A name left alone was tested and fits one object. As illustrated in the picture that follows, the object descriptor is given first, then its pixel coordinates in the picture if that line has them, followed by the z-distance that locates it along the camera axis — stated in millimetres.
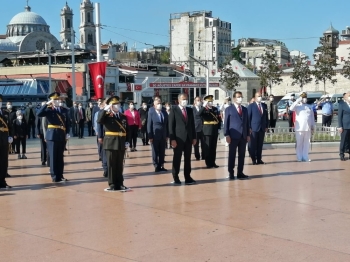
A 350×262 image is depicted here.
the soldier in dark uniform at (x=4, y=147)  10867
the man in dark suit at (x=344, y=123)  14742
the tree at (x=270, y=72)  61188
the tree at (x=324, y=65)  57625
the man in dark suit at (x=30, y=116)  24812
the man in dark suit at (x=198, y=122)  14695
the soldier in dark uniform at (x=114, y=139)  10172
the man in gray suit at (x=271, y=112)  24211
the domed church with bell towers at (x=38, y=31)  100625
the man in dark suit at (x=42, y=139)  14266
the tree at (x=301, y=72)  60144
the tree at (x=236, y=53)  113312
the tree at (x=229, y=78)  64250
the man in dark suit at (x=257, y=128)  14133
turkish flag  17950
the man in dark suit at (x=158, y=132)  13336
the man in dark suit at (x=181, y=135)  11125
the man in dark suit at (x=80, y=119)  26233
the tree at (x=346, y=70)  56272
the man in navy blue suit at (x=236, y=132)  11805
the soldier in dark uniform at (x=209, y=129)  13688
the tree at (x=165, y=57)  122250
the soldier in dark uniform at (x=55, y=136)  11430
